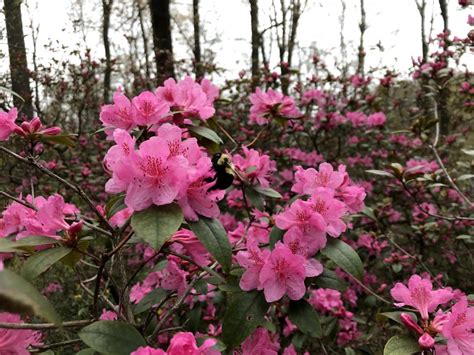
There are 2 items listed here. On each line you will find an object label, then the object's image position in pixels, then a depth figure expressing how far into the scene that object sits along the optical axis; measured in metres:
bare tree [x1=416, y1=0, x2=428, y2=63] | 9.87
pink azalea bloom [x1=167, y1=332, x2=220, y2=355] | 0.22
